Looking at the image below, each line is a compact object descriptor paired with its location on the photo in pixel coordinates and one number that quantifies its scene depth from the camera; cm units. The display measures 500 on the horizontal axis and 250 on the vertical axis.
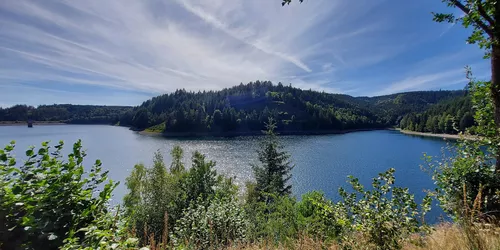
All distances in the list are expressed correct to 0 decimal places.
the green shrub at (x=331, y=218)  347
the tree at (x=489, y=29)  457
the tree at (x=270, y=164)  2605
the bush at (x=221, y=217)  940
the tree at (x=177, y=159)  3401
